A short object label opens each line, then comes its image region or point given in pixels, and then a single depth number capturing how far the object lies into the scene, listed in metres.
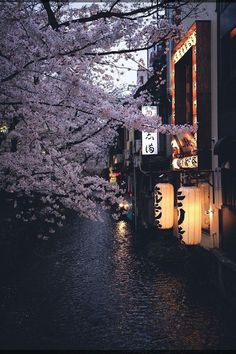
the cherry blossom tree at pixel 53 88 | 7.49
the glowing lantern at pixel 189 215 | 13.04
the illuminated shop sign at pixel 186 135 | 15.00
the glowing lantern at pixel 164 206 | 16.34
